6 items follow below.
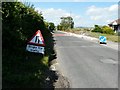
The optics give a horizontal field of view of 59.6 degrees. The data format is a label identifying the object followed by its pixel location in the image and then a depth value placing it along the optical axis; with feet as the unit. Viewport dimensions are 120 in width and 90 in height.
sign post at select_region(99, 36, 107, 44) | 43.74
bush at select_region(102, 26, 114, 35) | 89.72
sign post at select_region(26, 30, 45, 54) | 11.80
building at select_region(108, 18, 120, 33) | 102.31
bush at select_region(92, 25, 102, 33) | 102.78
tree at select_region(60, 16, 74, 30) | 162.20
